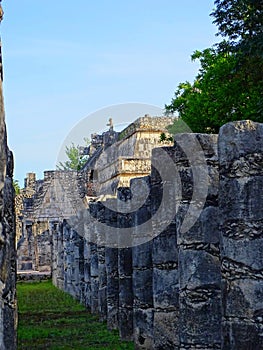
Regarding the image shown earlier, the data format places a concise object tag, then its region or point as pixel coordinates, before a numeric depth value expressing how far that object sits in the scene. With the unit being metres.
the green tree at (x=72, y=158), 65.50
